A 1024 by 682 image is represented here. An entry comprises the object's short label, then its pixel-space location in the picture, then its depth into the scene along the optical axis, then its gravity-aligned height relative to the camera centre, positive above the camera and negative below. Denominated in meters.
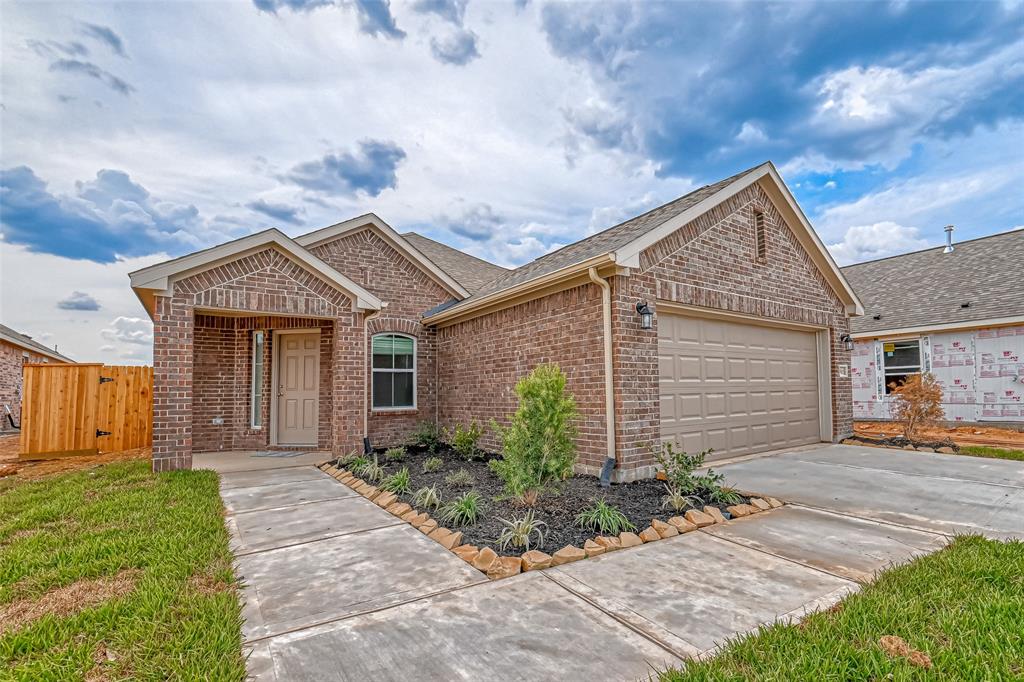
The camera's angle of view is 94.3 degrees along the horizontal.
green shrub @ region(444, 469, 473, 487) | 6.19 -1.45
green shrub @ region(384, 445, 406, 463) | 8.43 -1.52
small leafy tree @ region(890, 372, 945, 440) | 10.30 -0.77
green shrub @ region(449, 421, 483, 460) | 8.31 -1.28
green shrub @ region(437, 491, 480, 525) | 4.60 -1.41
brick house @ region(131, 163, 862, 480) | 6.62 +0.60
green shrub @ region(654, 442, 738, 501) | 5.32 -1.28
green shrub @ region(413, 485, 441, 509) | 5.18 -1.43
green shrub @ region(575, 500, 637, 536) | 4.30 -1.40
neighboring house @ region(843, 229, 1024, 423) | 11.87 +0.99
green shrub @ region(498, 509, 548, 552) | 3.89 -1.39
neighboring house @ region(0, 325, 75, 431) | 16.23 +0.27
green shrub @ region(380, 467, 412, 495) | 5.96 -1.46
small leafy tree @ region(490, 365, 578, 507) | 4.94 -0.76
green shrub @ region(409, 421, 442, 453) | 9.59 -1.38
